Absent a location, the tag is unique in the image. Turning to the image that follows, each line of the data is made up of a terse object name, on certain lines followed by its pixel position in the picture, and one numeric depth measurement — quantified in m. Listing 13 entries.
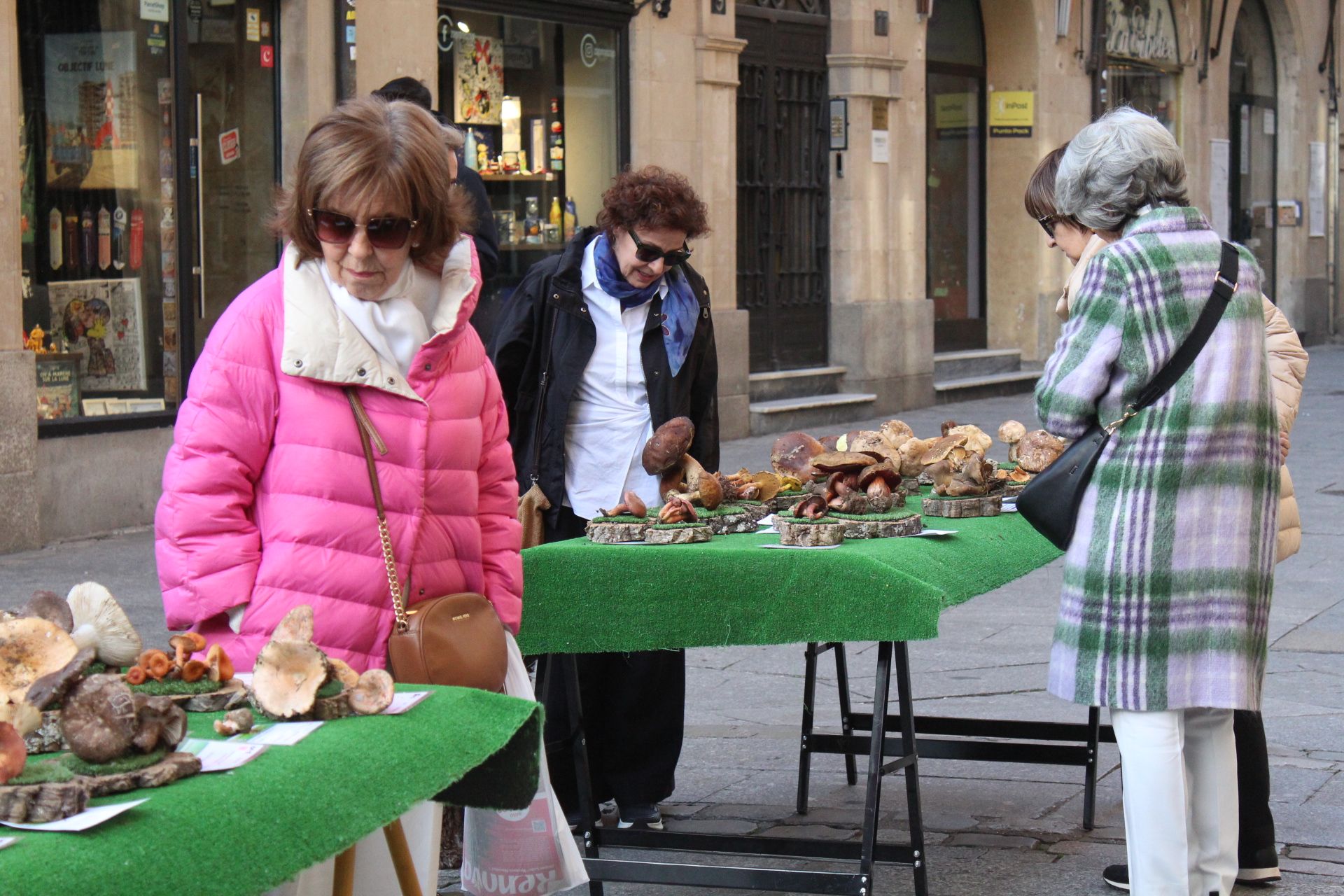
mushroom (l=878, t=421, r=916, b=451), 5.29
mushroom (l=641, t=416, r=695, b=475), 4.66
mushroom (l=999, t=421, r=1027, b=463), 5.58
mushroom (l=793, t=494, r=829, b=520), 4.26
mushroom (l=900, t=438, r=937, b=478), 5.11
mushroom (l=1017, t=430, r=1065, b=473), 5.17
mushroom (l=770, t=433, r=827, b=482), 4.89
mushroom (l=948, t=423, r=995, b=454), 5.14
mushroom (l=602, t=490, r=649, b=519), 4.38
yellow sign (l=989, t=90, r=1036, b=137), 18.75
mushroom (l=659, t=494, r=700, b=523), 4.29
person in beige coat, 4.43
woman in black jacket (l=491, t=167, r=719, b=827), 4.97
